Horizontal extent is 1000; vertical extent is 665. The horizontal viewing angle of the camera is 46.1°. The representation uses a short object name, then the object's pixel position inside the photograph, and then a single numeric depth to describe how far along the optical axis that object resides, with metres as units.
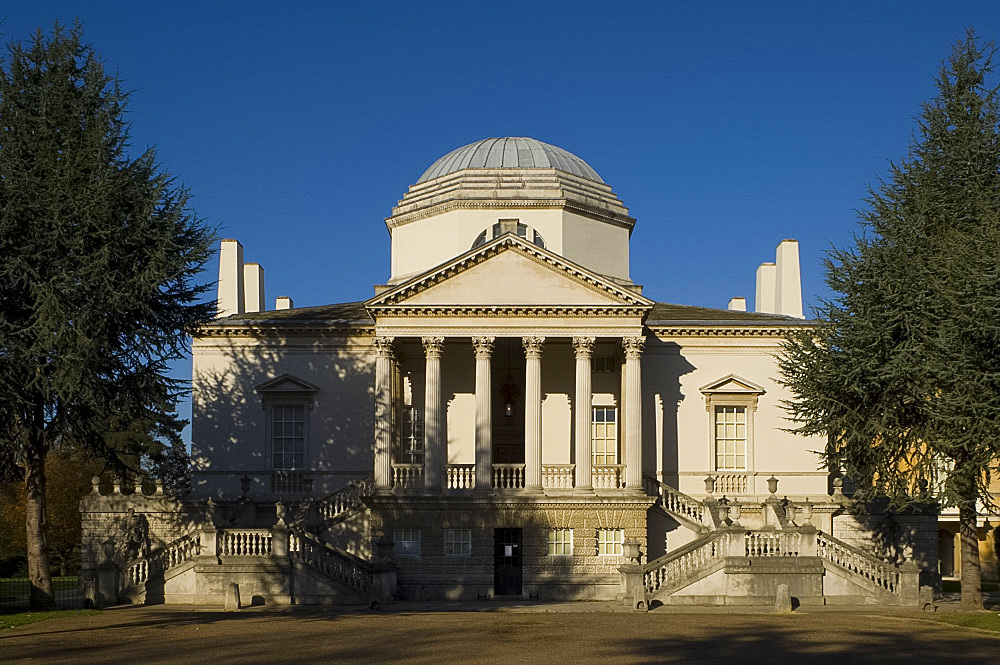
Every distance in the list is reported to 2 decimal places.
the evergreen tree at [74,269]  28.09
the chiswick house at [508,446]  33.41
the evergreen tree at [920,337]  28.16
